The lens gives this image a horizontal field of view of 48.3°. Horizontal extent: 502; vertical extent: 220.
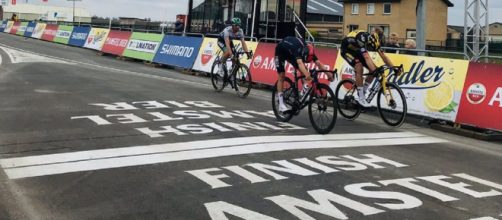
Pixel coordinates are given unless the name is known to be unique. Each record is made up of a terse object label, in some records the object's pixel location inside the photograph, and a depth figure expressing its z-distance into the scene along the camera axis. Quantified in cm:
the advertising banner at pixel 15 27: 5375
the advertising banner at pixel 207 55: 1814
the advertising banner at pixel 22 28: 5020
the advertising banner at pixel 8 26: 5707
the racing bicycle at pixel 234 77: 1288
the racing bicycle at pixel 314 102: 862
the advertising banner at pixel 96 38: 2997
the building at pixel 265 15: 2177
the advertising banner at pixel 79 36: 3384
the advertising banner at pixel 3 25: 6053
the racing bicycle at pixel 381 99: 980
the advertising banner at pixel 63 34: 3725
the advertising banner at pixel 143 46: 2294
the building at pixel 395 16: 6856
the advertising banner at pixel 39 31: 4420
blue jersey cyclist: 889
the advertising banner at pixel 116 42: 2638
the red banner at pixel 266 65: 1403
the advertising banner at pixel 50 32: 4091
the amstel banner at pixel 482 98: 923
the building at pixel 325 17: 7781
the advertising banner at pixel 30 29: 4724
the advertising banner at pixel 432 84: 998
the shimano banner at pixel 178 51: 1958
